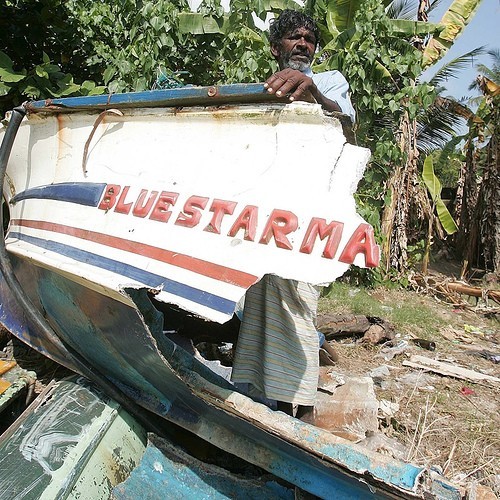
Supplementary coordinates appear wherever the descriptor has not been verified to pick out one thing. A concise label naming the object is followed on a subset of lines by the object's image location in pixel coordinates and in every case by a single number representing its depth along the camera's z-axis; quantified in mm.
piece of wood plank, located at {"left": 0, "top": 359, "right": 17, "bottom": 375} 2632
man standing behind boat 2146
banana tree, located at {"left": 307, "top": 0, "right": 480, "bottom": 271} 5508
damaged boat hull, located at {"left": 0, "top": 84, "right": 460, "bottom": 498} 1499
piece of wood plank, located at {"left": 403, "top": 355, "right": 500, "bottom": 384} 4230
